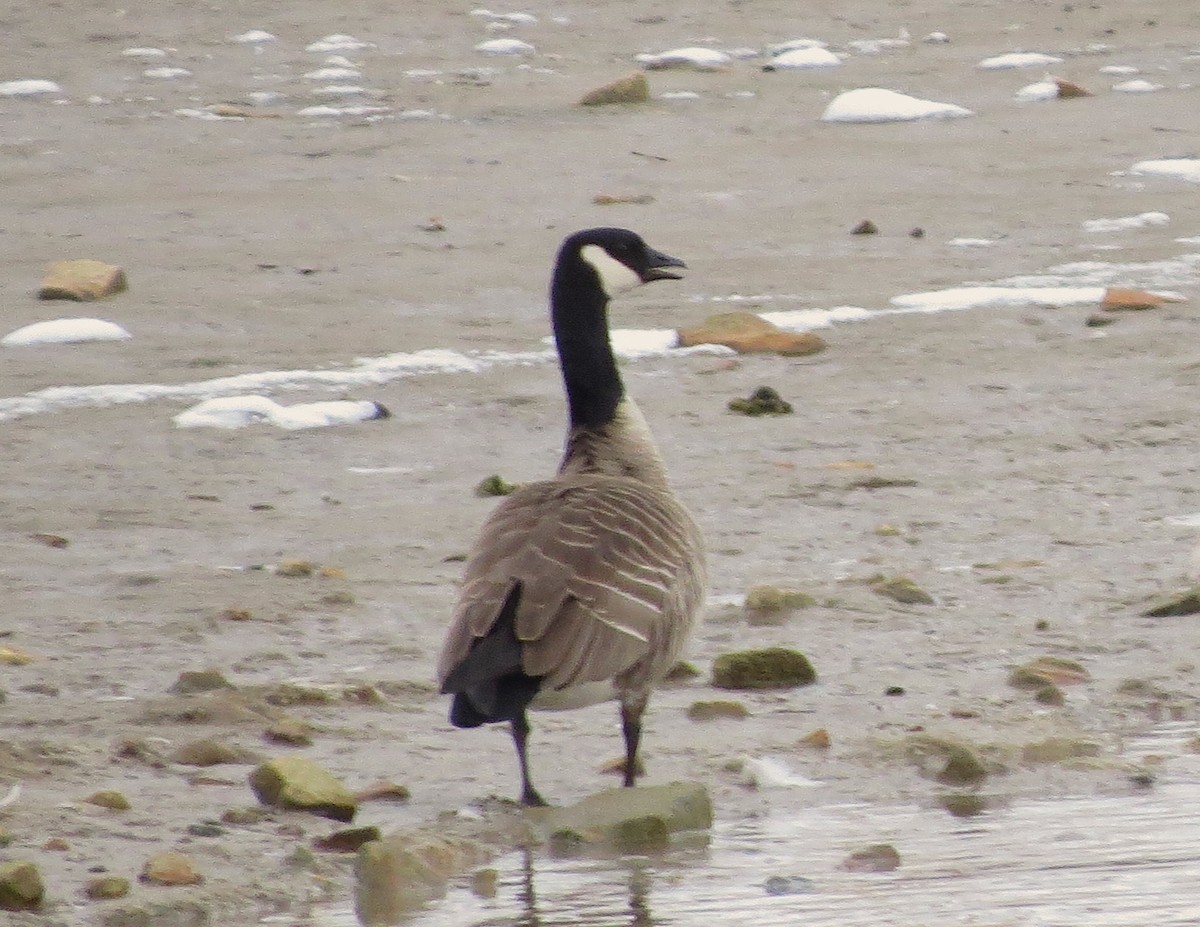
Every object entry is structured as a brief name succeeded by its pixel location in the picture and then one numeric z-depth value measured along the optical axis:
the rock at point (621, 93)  31.72
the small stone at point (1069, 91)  31.48
